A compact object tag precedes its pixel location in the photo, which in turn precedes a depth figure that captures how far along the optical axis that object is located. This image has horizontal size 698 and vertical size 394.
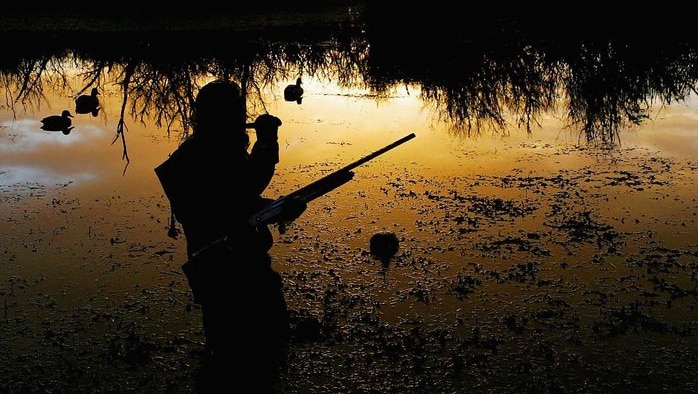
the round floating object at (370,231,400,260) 6.12
